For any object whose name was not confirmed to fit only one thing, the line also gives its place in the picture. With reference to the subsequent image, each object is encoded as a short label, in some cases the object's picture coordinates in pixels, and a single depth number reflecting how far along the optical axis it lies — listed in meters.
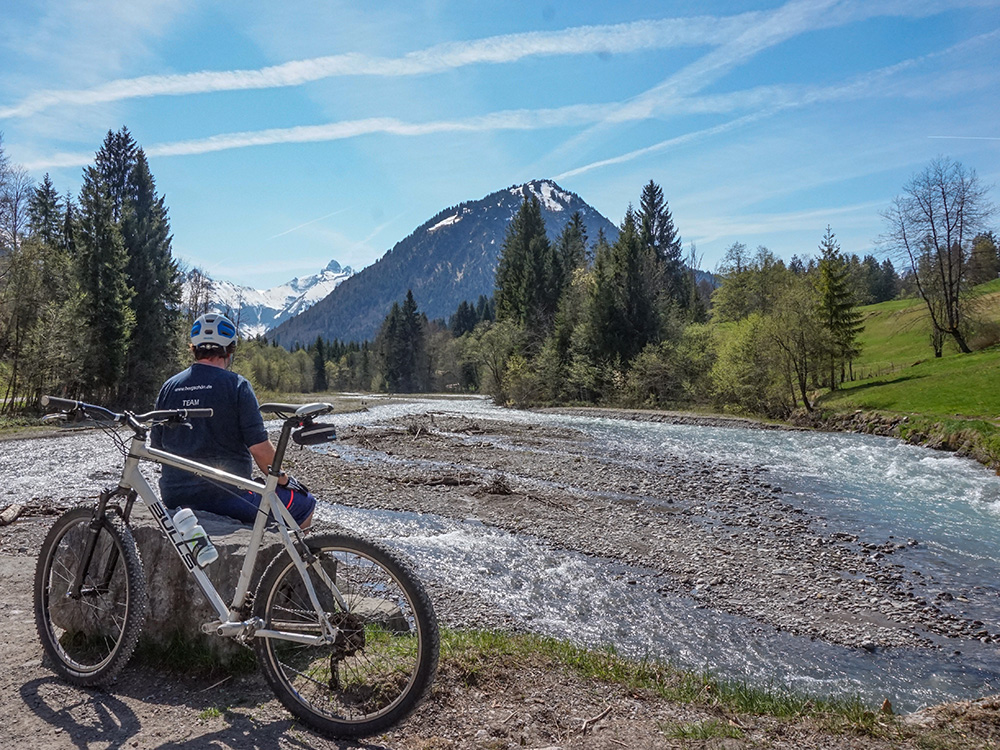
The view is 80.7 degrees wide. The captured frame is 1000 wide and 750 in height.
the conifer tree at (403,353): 121.06
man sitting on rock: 4.58
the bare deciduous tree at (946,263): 43.94
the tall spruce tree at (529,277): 74.75
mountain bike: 3.64
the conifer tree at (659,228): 86.19
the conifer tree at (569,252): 76.06
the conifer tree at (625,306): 56.31
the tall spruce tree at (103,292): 41.44
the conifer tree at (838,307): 44.38
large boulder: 4.47
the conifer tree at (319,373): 137.38
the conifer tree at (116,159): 58.41
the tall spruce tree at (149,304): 46.72
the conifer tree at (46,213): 51.81
